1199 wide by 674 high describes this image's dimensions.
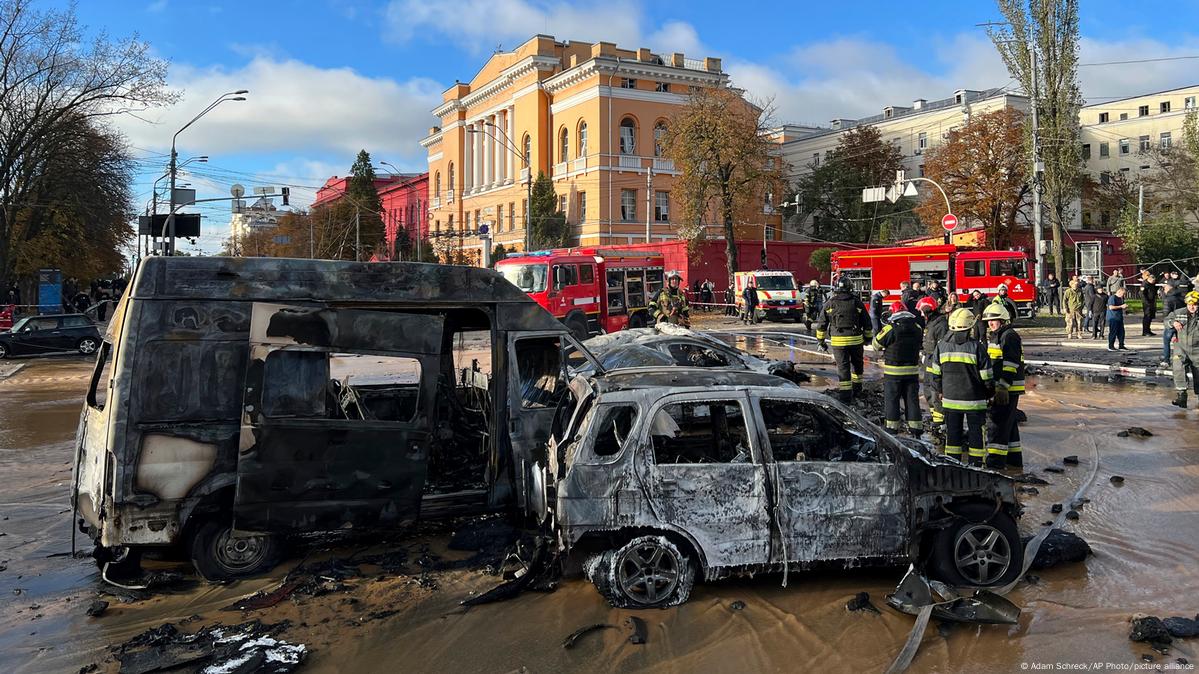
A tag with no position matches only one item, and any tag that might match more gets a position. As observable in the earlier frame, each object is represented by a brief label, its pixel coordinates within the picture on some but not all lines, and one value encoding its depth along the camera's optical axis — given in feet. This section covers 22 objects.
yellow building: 178.29
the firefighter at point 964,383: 25.57
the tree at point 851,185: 190.39
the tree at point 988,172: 142.82
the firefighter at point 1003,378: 26.71
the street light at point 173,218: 98.95
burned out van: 17.60
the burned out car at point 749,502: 16.49
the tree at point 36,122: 102.99
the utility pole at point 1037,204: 91.91
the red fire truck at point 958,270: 94.32
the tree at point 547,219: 181.68
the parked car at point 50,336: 74.95
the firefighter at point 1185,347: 38.68
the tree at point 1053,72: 108.27
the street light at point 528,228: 141.08
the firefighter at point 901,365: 31.50
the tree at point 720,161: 132.05
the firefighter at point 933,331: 32.78
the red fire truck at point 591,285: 75.41
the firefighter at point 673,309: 63.41
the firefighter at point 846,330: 38.27
